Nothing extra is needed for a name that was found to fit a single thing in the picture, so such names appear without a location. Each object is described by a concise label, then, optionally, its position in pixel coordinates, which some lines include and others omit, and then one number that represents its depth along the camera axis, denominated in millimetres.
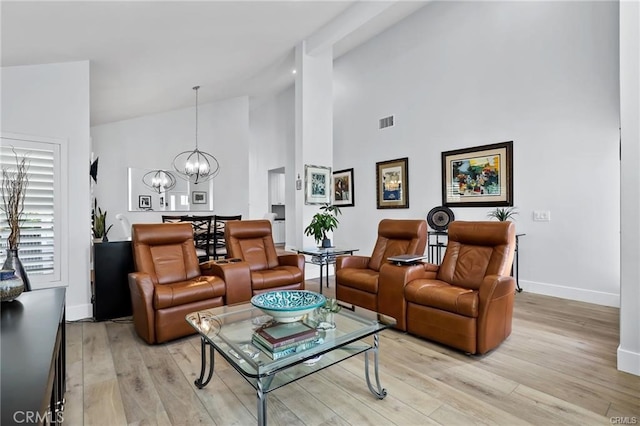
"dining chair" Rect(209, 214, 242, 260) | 5102
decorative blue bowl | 1827
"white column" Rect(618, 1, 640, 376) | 2191
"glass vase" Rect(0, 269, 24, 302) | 1652
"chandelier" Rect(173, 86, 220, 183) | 7039
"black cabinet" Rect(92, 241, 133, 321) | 3389
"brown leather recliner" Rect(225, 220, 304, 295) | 3596
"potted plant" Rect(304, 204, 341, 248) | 4539
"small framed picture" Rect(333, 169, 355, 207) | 6922
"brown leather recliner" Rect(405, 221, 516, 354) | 2500
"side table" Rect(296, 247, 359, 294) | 4316
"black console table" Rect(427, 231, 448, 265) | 5245
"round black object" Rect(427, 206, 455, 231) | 5121
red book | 1692
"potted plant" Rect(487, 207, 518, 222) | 4427
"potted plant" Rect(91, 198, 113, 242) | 3660
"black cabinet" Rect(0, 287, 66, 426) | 901
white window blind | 3094
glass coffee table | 1538
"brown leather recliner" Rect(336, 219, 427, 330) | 3020
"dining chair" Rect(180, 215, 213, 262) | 5016
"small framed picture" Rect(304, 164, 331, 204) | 5359
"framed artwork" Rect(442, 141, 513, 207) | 4590
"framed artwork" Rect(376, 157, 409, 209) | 5859
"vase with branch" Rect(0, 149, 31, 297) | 2129
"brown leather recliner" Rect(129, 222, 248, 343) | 2764
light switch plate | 4241
